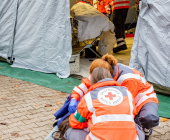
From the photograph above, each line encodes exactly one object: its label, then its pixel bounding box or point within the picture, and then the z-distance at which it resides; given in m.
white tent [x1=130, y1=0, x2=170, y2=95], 3.89
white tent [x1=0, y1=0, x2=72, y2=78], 5.16
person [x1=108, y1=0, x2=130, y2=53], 7.21
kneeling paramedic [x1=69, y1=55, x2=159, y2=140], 2.47
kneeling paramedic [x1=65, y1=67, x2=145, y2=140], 1.92
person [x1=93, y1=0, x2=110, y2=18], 8.37
